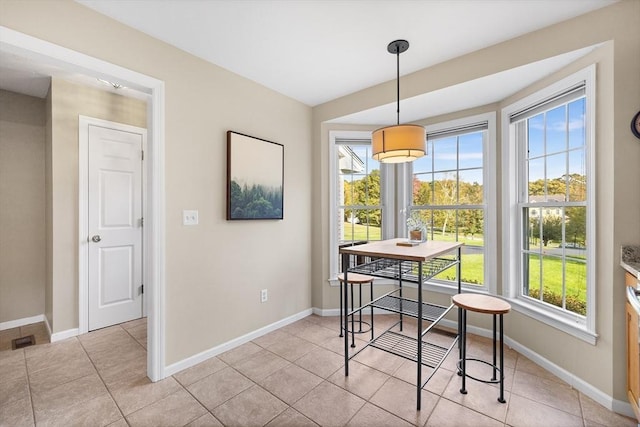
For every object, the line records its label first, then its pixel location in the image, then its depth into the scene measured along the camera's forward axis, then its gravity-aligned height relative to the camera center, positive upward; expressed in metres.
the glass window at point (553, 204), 2.07 +0.07
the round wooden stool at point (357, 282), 2.81 -0.68
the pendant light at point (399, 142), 1.94 +0.48
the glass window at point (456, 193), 3.09 +0.23
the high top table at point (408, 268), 1.89 -0.45
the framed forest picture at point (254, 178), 2.73 +0.35
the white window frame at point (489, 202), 2.91 +0.11
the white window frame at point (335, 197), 3.60 +0.19
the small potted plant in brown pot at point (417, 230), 2.56 -0.16
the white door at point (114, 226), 3.14 -0.15
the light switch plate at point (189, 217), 2.41 -0.04
